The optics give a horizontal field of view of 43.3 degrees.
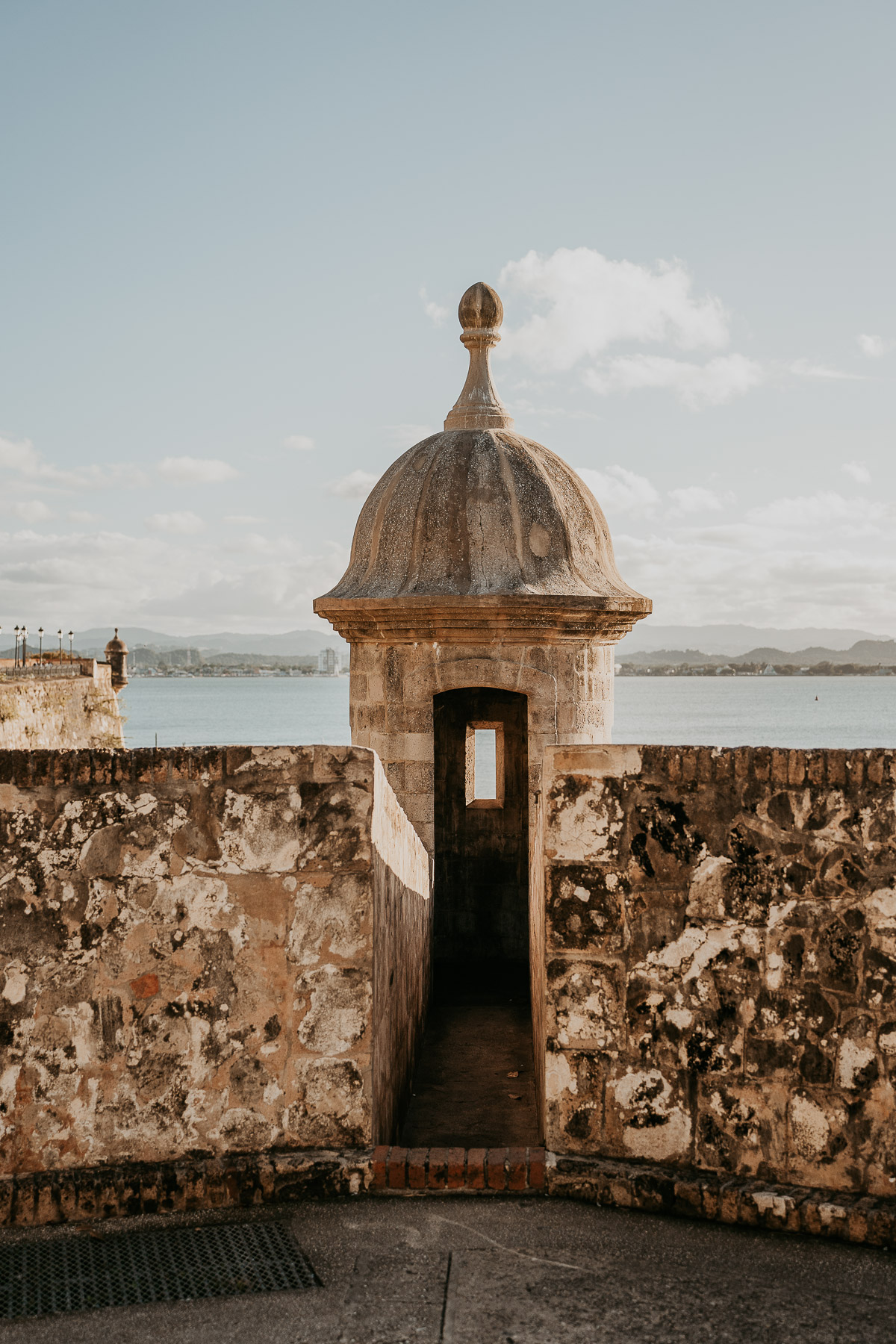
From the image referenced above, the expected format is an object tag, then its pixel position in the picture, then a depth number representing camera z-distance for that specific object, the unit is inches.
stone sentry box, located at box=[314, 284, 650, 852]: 267.3
